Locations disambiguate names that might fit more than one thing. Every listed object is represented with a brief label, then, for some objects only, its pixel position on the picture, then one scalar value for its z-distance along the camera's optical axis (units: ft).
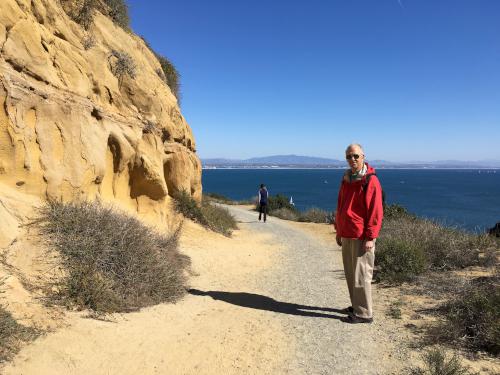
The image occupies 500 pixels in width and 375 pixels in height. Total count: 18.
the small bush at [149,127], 33.61
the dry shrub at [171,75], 52.85
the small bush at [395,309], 18.69
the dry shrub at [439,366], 12.24
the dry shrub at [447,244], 27.40
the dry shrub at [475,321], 14.60
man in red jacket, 17.38
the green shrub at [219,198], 111.04
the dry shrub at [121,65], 31.72
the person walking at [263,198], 64.59
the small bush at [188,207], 41.65
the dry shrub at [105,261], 16.26
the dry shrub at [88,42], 28.72
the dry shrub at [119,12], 39.44
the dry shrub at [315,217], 74.89
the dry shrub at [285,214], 80.84
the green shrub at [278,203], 91.69
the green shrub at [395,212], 57.77
